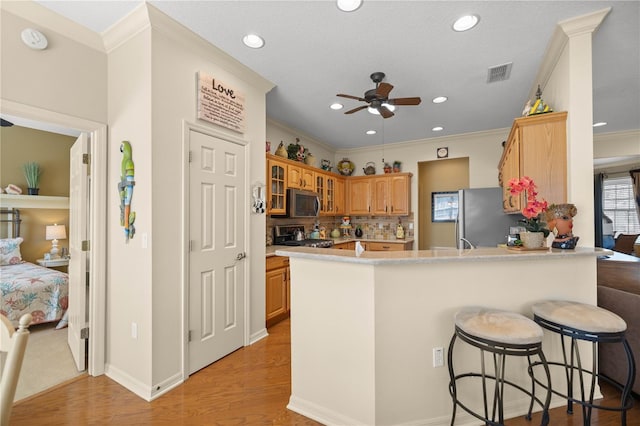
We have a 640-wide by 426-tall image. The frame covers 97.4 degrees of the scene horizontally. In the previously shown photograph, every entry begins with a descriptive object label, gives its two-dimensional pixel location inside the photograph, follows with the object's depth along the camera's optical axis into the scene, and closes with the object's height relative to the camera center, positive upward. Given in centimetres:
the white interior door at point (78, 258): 231 -37
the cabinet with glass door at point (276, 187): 371 +38
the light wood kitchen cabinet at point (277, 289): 324 -91
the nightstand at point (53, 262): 420 -72
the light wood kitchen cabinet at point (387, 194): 530 +37
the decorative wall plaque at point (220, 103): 236 +99
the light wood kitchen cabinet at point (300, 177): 421 +57
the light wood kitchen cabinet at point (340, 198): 557 +32
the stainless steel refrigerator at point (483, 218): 381 -7
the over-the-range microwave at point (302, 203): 416 +16
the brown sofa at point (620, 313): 191 -70
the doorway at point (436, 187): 560 +53
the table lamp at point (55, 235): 442 -32
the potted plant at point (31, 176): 432 +60
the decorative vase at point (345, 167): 587 +97
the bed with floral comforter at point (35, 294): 307 -91
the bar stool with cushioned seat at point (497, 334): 132 -59
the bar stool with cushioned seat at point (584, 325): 141 -59
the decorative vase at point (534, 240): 192 -19
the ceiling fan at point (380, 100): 274 +114
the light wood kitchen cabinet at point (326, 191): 501 +41
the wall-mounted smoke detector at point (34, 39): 189 +120
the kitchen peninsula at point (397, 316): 163 -62
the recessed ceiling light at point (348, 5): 185 +140
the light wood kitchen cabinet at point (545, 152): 221 +49
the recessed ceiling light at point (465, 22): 202 +141
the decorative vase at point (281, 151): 410 +92
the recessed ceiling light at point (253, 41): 223 +141
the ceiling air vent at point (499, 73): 266 +139
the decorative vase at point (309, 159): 476 +92
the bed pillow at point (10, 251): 397 -52
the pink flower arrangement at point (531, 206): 192 +5
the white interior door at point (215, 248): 233 -31
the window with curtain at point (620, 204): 585 +18
